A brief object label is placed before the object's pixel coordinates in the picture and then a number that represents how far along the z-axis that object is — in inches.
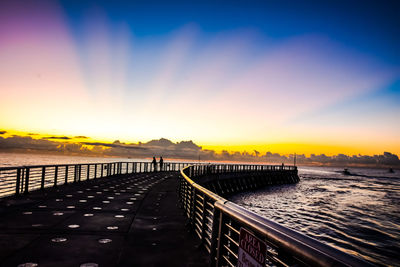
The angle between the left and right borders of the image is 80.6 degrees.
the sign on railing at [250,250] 75.5
